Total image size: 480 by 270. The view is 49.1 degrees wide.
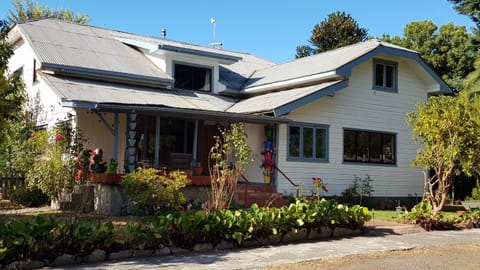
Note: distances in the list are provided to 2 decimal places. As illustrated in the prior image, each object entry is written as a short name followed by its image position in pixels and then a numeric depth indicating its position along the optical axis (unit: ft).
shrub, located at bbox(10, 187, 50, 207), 53.21
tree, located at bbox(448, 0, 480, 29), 89.71
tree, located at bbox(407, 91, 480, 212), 47.60
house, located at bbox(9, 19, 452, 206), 57.82
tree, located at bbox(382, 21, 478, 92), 124.26
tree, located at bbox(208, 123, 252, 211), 40.59
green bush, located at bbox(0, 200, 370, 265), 25.98
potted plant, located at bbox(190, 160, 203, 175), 52.33
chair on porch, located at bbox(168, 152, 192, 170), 55.31
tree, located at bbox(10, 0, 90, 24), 160.25
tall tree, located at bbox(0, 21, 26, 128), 32.40
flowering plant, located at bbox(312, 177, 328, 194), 56.75
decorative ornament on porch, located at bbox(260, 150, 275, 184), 58.65
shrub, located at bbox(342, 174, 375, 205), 63.26
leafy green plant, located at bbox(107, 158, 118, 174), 46.68
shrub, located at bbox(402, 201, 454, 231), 43.78
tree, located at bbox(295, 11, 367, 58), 132.87
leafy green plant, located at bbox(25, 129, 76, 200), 48.83
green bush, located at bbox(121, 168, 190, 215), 43.27
